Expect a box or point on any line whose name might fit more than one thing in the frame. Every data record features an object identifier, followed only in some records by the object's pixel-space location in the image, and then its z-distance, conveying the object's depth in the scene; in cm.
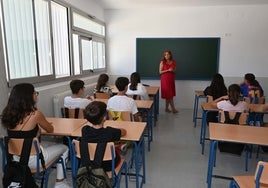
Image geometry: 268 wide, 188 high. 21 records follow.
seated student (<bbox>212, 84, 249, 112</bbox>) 299
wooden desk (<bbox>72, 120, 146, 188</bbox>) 205
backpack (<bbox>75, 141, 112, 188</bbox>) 169
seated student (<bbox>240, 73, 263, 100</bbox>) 425
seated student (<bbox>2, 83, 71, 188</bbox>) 188
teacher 578
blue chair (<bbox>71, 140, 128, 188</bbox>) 171
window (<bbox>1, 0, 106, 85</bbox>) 283
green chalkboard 617
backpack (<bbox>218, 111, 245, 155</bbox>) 317
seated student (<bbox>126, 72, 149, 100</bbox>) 409
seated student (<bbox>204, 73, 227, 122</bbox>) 400
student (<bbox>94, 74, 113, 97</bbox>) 418
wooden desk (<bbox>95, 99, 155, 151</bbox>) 335
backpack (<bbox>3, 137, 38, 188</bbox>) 180
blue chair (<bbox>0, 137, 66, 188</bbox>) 183
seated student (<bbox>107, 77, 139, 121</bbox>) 287
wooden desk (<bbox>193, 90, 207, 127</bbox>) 486
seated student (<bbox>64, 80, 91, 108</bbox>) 304
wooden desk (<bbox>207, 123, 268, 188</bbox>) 203
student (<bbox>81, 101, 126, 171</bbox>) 179
